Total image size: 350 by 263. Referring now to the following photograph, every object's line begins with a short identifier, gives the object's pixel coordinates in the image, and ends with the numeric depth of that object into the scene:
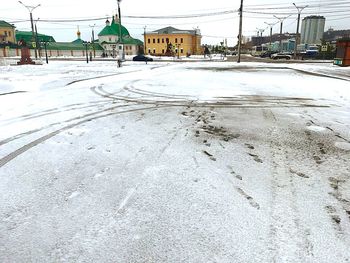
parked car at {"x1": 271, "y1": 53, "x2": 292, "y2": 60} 50.58
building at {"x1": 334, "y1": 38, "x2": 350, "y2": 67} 30.35
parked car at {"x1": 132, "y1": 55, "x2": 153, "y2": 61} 45.78
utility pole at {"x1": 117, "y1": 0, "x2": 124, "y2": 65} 32.91
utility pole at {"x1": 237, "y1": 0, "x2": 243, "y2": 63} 36.72
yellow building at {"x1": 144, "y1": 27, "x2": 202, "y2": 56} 93.56
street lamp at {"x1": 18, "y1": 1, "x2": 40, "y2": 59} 41.96
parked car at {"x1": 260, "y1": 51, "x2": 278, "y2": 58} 61.62
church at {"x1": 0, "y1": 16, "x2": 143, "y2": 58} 81.94
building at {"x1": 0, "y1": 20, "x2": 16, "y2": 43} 79.82
